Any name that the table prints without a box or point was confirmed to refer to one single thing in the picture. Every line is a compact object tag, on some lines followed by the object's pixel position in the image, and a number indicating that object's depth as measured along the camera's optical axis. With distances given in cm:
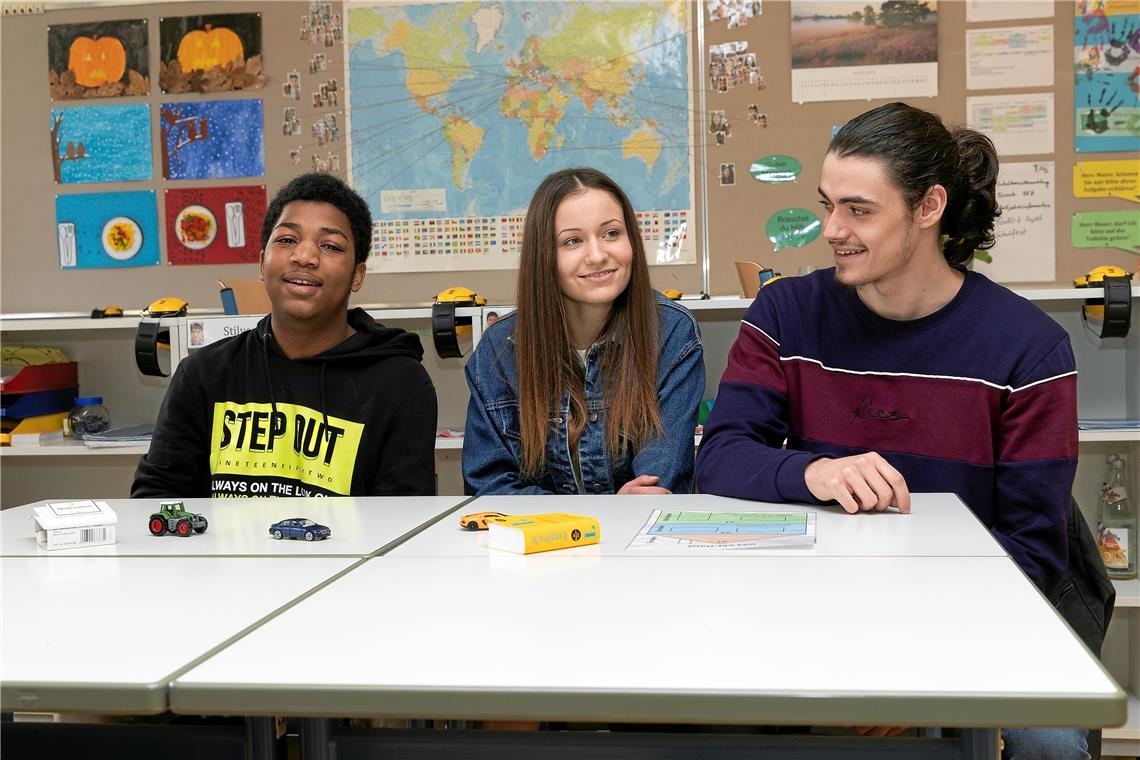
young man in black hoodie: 204
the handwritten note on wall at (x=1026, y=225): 302
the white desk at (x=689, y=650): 75
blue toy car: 135
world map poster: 316
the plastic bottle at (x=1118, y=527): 286
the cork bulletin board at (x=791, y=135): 300
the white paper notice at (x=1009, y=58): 301
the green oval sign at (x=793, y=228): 312
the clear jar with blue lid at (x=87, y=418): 325
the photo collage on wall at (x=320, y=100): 329
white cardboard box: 133
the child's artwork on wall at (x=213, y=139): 333
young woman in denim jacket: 202
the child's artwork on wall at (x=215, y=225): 335
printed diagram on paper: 123
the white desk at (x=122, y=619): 81
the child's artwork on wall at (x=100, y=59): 337
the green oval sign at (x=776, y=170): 312
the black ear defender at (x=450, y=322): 293
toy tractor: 140
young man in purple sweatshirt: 157
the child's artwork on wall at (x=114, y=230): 340
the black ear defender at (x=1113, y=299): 274
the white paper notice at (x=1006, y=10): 300
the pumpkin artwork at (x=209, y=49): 332
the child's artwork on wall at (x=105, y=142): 339
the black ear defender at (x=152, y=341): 298
